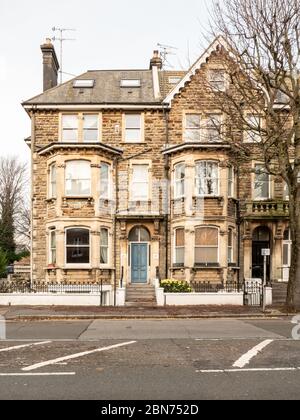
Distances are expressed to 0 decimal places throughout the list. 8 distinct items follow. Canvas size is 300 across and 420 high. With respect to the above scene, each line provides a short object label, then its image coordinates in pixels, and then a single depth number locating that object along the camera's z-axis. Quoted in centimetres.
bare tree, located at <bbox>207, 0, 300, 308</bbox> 1988
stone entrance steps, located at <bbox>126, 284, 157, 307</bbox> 2485
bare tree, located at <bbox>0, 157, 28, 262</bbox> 6000
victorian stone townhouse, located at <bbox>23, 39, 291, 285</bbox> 2748
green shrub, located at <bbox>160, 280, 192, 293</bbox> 2402
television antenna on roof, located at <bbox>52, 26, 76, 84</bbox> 3489
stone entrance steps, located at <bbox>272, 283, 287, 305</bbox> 2522
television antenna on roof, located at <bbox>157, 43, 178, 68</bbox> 3281
